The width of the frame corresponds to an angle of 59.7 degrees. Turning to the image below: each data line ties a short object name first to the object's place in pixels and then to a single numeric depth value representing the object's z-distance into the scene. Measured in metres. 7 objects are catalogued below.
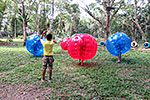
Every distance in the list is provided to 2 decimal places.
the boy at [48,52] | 4.84
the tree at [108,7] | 13.30
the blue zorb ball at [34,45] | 9.04
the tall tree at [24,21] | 17.53
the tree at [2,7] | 23.53
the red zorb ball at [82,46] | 6.70
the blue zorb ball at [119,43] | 7.77
